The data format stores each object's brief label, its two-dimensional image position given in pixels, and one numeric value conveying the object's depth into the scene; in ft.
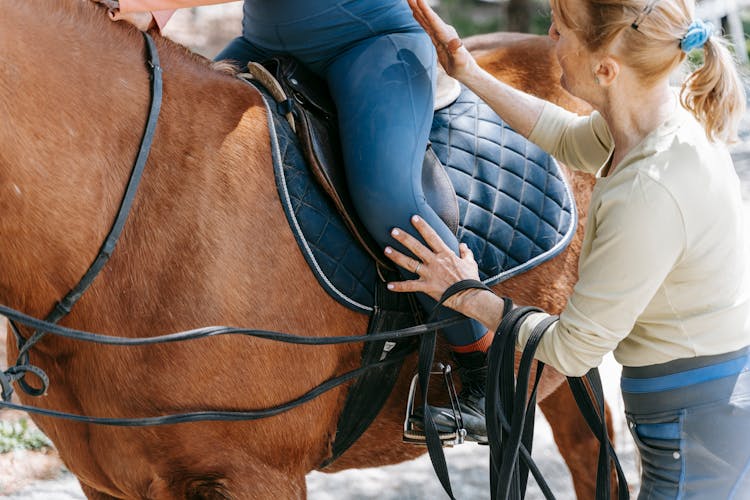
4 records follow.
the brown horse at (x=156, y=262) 9.59
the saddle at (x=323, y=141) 10.50
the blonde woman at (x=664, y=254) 9.49
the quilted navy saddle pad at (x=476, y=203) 10.41
